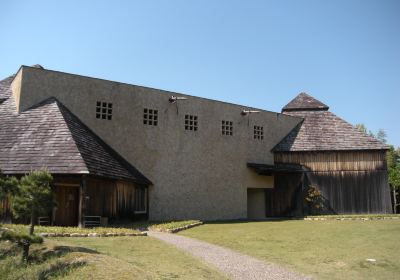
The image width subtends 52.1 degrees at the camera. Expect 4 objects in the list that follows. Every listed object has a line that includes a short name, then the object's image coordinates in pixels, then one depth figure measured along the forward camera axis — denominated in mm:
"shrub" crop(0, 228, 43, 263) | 11609
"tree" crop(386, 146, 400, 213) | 41875
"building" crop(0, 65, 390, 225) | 21094
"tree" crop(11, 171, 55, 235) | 12414
